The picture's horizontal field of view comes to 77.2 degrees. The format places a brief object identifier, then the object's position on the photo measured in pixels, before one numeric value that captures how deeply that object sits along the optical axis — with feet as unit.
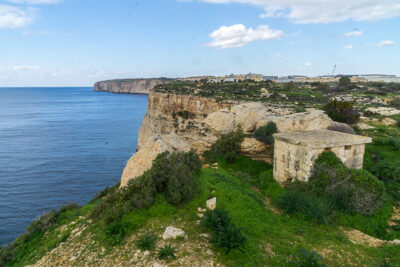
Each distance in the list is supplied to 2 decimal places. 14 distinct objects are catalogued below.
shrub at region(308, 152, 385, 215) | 25.96
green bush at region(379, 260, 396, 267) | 17.61
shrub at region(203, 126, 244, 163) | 44.06
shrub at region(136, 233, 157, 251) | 19.24
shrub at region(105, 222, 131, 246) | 20.33
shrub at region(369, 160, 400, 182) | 31.71
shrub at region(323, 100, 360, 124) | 53.62
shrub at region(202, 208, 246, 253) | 18.72
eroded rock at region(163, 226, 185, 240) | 20.12
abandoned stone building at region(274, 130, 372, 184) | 28.66
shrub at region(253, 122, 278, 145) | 42.45
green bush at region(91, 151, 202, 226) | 23.88
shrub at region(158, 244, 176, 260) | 18.02
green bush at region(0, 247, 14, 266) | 27.61
